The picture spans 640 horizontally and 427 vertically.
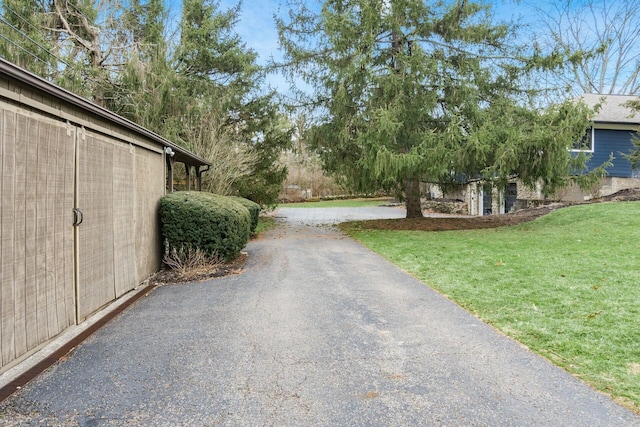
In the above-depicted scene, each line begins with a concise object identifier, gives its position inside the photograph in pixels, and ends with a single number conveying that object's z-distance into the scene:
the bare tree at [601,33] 27.53
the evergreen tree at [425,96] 11.27
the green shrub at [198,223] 6.63
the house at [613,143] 18.64
